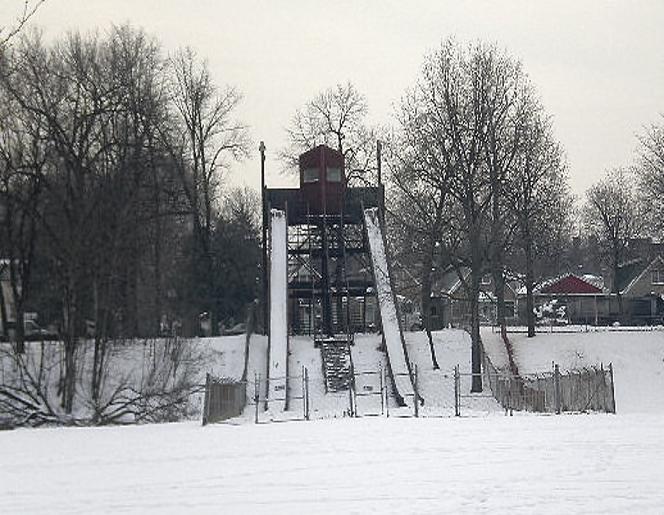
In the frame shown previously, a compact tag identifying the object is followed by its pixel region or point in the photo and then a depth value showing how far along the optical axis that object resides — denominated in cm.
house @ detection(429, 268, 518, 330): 5808
